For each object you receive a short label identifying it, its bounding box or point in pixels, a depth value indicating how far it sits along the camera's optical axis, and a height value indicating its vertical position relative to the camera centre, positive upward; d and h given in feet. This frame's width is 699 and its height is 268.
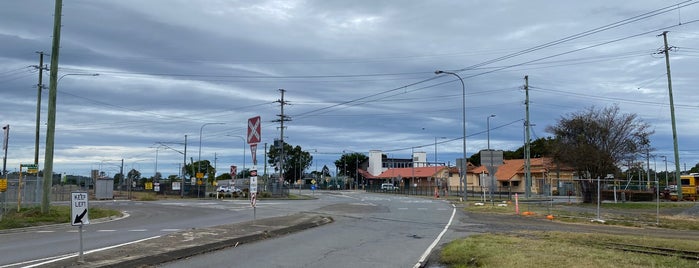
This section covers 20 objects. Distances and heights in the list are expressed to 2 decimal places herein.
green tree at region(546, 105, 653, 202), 129.80 +8.05
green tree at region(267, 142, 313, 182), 517.14 +16.47
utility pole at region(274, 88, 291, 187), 198.94 +21.70
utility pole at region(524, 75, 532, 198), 159.88 +12.61
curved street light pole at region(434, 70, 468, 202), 143.88 +10.39
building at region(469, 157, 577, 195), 244.40 +1.87
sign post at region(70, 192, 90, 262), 34.47 -2.02
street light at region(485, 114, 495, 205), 120.88 +1.89
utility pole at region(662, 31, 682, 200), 146.51 +21.23
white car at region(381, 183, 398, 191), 300.20 -4.80
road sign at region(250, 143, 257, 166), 59.03 +2.67
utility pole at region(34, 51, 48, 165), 127.75 +15.44
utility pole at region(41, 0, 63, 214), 79.15 +7.06
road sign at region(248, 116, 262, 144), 58.85 +5.16
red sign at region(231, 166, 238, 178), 160.04 +2.14
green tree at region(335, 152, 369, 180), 553.23 +16.86
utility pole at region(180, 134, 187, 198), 200.82 -2.10
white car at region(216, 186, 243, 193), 209.81 -4.62
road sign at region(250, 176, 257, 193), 61.82 -0.76
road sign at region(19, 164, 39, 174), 93.33 +1.51
